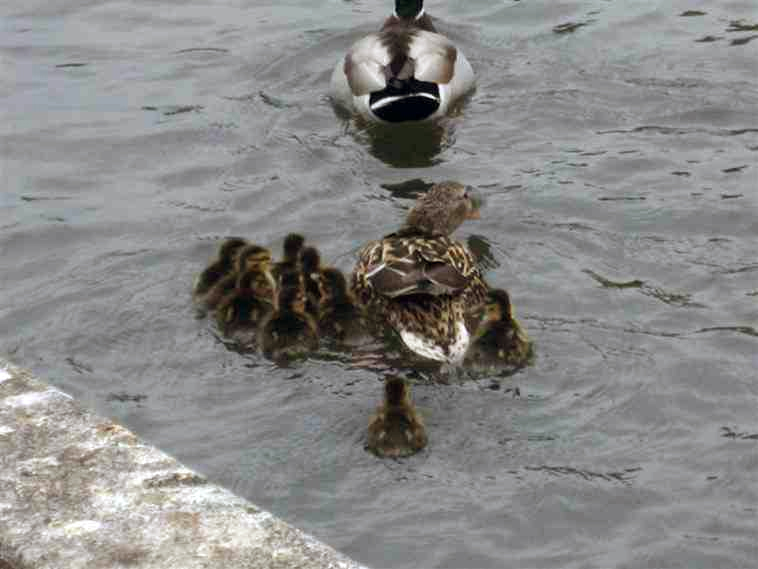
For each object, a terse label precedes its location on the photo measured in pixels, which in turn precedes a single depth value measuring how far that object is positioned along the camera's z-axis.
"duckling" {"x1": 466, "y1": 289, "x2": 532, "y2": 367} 13.11
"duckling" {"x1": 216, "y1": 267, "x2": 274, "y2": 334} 14.04
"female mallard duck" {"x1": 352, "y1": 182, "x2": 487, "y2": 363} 13.62
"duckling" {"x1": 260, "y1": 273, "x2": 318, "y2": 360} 13.50
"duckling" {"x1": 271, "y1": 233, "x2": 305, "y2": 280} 14.36
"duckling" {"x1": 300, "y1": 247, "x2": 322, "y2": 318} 14.07
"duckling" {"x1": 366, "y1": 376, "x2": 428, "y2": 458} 11.77
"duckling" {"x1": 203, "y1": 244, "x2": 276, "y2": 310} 14.33
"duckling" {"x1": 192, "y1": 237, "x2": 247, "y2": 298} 14.73
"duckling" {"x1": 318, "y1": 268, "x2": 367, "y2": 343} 13.88
